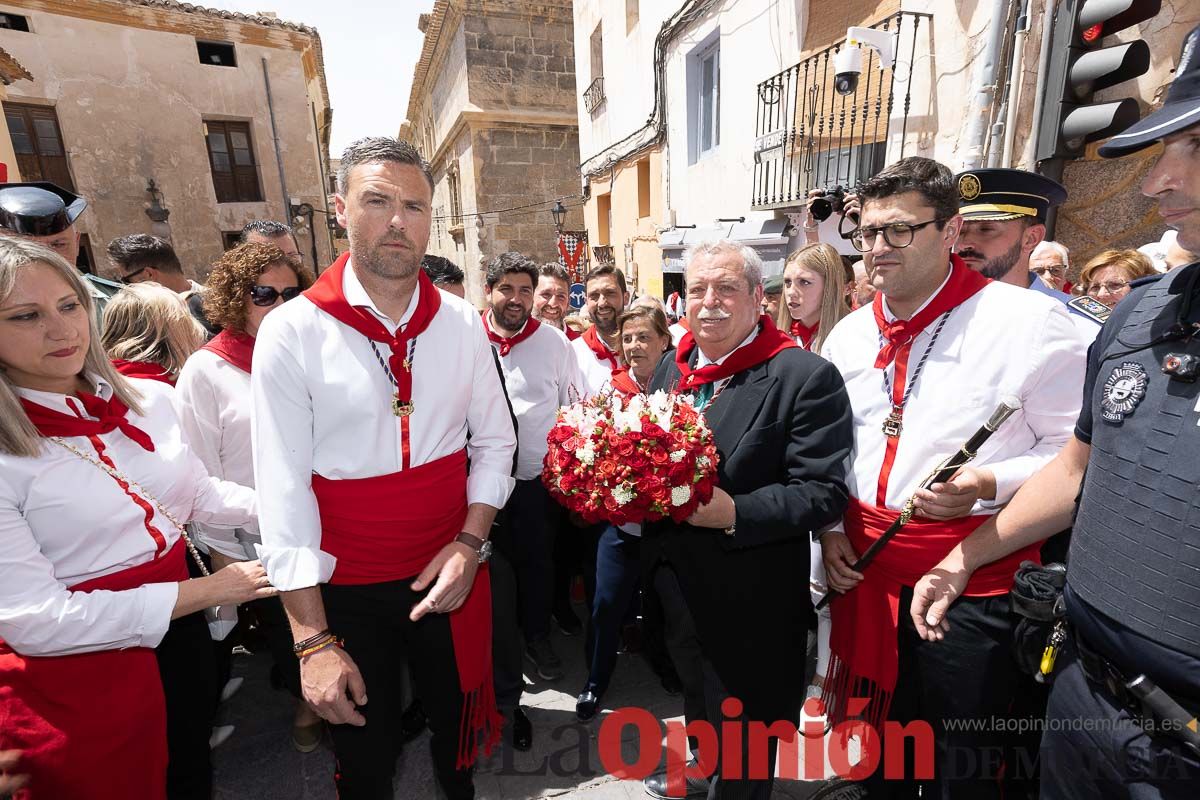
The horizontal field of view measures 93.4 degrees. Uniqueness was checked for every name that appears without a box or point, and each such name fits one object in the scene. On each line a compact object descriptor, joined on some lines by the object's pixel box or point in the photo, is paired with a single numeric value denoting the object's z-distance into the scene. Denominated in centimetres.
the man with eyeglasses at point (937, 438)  191
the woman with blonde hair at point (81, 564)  160
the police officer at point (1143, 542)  130
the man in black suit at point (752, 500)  203
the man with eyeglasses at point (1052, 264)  397
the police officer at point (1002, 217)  262
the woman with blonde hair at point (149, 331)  265
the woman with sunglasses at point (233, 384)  260
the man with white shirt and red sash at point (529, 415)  356
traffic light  384
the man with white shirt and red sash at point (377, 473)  181
